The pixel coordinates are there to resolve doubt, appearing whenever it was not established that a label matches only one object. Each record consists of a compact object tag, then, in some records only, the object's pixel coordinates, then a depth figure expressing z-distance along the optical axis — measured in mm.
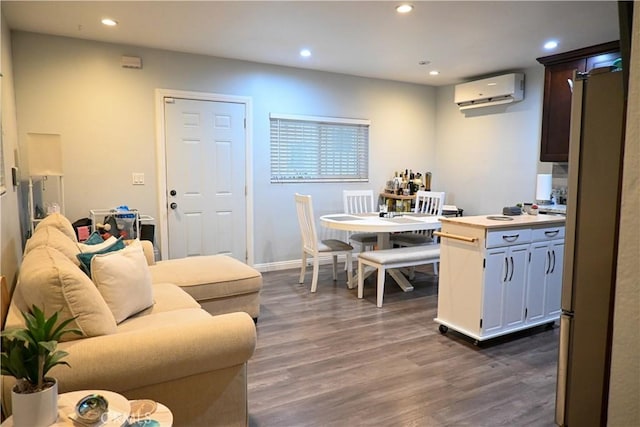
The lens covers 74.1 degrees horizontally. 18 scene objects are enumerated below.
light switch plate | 4512
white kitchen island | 2973
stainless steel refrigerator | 1590
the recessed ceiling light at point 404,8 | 3203
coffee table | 1307
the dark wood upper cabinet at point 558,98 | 4441
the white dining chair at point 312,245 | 4418
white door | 4715
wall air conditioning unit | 5188
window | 5355
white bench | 4020
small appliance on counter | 3391
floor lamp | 3525
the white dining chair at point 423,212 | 4914
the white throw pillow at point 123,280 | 2061
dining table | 4113
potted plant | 1237
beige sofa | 1596
